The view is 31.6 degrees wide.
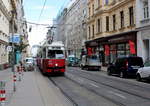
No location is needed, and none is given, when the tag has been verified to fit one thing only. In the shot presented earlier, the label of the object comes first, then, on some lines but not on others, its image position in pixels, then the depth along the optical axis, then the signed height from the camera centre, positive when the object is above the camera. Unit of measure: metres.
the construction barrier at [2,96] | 6.91 -1.03
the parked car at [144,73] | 18.59 -1.18
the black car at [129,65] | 22.56 -0.77
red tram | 24.36 -0.12
